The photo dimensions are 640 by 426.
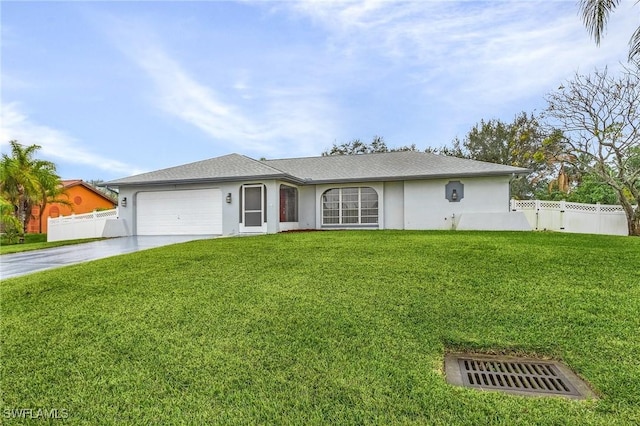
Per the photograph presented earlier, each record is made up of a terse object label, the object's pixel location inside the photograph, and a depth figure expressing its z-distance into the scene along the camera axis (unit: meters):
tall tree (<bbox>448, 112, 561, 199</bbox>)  26.98
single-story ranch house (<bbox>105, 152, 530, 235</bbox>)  14.94
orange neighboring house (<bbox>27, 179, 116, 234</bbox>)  26.59
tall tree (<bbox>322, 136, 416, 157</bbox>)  34.97
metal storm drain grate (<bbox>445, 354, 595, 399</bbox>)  2.87
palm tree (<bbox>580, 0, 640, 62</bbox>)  7.33
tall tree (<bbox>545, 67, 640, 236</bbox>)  15.90
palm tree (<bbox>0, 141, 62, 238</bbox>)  19.39
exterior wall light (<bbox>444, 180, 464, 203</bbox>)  15.34
